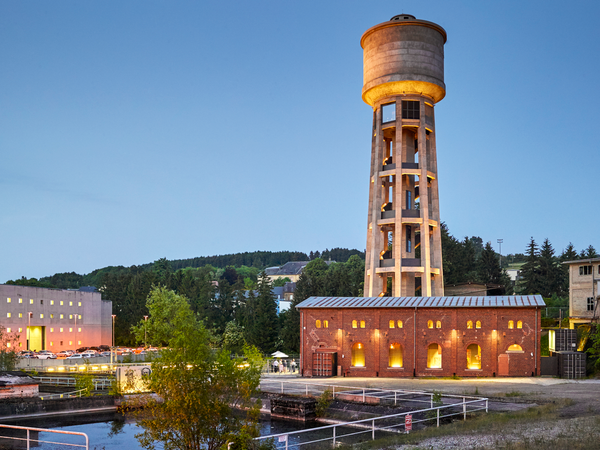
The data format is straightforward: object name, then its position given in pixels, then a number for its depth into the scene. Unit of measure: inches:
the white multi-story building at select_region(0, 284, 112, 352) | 3467.0
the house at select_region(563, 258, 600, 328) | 2178.9
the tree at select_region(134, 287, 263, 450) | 712.4
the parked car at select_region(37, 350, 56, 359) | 2952.0
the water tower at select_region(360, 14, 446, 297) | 2203.5
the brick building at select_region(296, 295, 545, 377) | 1770.4
